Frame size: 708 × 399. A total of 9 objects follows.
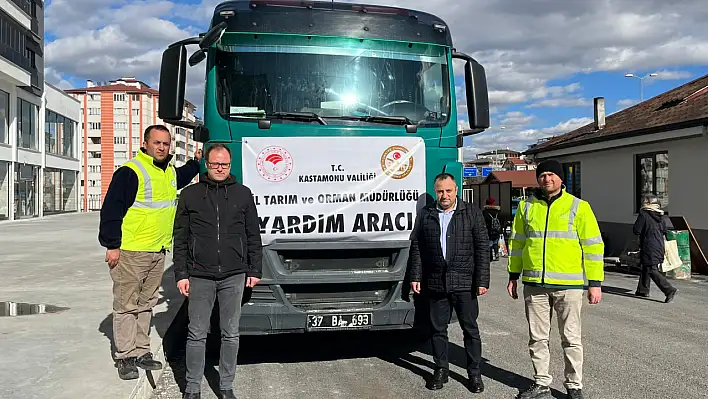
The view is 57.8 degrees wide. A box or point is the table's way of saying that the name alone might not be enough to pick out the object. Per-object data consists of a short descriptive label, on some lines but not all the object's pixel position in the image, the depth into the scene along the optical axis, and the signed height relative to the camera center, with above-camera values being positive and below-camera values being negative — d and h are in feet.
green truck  17.87 +1.66
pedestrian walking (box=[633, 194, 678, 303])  34.53 -2.41
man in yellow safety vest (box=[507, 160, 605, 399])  16.35 -1.86
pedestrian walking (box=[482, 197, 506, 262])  54.13 -1.99
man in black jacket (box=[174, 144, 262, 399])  15.52 -1.31
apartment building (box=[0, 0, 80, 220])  115.75 +14.98
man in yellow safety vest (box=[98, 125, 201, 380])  16.53 -1.02
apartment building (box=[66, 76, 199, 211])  315.99 +36.22
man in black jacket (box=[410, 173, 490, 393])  17.52 -1.94
